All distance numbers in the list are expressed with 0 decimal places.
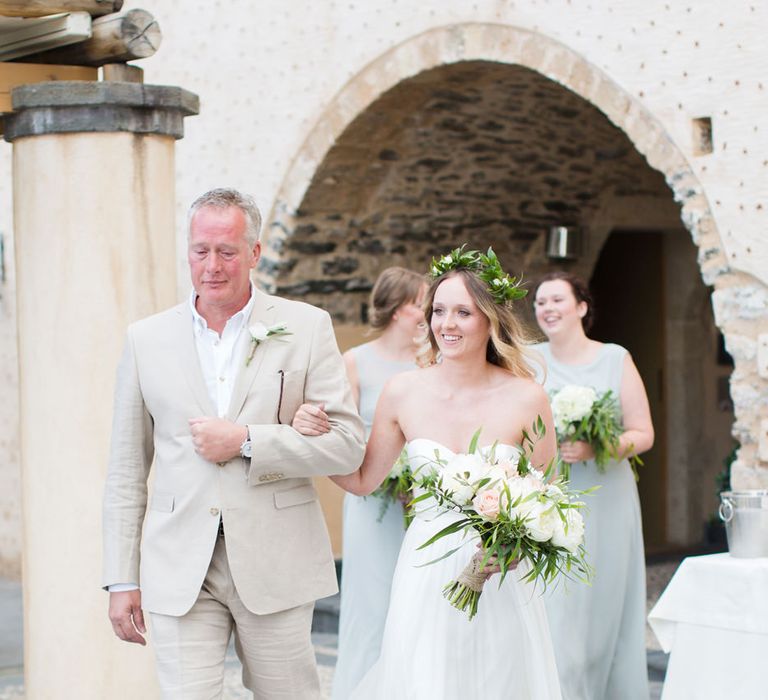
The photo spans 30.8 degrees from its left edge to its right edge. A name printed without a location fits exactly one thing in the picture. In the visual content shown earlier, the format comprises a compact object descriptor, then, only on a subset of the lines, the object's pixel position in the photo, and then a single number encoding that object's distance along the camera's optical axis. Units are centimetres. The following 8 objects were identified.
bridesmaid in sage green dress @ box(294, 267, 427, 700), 608
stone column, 524
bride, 386
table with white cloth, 476
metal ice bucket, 481
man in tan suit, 368
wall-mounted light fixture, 1095
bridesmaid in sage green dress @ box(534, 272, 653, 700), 607
